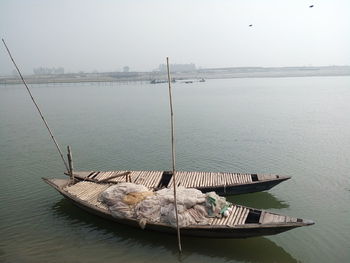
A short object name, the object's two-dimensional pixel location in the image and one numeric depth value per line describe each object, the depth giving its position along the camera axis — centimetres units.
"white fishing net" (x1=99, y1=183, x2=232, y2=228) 1110
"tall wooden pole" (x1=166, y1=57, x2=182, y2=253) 1038
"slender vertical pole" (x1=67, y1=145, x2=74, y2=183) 1509
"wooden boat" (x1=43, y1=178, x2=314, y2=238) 1012
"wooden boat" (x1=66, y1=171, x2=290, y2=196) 1402
